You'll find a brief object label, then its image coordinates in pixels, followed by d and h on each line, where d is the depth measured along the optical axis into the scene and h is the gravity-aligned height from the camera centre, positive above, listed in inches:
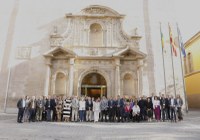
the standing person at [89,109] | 487.2 -14.2
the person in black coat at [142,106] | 486.6 -6.6
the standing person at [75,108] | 484.4 -12.9
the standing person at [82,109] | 481.0 -14.0
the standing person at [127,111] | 483.2 -18.9
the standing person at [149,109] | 490.0 -14.2
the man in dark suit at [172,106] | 481.9 -6.6
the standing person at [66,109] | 480.1 -14.0
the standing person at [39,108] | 484.7 -11.7
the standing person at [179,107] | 490.9 -9.2
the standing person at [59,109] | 485.1 -14.1
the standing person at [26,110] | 482.0 -18.0
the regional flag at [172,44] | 655.8 +202.5
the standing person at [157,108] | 491.2 -11.7
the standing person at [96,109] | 480.7 -14.1
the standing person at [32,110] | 480.1 -16.5
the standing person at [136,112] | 479.5 -21.2
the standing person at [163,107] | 489.5 -9.2
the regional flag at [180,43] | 646.8 +205.0
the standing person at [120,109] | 482.9 -14.0
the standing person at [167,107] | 487.6 -9.1
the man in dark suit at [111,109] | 488.4 -14.2
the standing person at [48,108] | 480.4 -11.6
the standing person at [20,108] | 463.4 -12.4
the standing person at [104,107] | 489.1 -9.2
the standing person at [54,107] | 483.5 -9.2
